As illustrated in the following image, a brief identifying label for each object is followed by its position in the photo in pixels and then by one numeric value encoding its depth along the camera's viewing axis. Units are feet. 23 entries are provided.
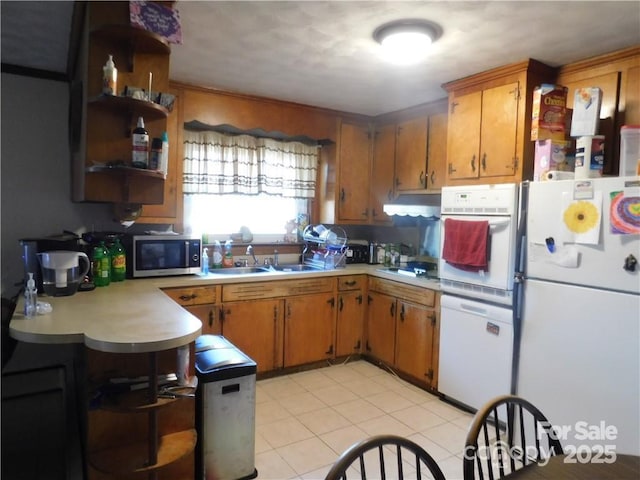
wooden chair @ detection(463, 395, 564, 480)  3.61
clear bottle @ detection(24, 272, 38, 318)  5.79
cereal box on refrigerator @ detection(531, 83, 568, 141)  8.27
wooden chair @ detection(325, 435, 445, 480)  3.14
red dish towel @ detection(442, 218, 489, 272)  8.76
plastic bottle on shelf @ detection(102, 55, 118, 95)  6.52
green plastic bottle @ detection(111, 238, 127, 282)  8.85
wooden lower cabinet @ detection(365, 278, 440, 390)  10.37
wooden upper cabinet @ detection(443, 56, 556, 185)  8.80
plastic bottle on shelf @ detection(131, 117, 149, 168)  7.06
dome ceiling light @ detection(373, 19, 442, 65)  7.06
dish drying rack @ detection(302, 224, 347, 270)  12.91
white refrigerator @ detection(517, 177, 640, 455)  6.50
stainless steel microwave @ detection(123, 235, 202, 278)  9.52
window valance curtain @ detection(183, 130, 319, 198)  11.49
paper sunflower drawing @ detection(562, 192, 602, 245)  6.82
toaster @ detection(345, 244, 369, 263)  13.66
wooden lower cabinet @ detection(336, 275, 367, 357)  12.21
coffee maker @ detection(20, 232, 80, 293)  7.26
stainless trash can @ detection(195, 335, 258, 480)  6.44
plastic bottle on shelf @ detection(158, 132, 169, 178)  7.47
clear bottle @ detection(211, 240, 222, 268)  11.73
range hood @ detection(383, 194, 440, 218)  11.10
